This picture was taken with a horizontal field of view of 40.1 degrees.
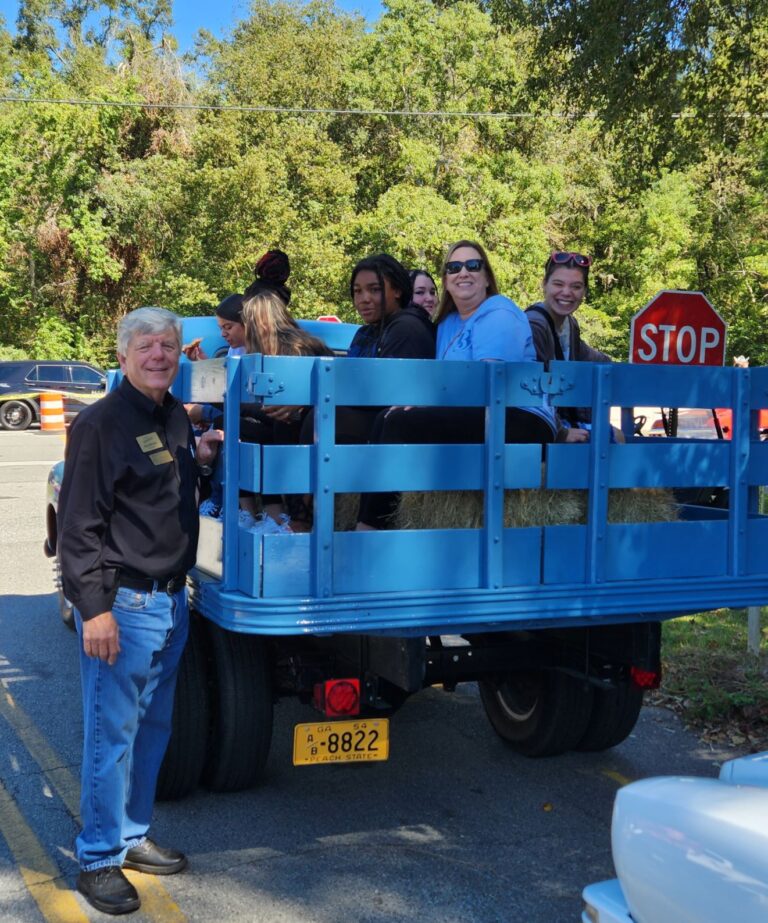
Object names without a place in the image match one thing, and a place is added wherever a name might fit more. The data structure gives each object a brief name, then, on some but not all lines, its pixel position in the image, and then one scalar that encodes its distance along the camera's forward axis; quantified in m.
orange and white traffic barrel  25.91
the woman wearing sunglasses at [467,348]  3.83
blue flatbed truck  3.50
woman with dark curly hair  4.65
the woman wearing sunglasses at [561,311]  4.98
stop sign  6.35
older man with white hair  3.46
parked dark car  26.19
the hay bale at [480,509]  3.77
